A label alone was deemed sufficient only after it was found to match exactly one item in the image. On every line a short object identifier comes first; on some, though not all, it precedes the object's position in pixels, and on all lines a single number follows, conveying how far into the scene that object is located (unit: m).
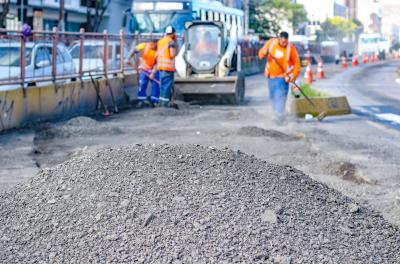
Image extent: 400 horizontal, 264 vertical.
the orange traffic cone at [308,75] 30.94
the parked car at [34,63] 14.64
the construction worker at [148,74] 19.64
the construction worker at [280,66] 15.70
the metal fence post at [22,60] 14.88
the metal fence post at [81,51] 17.84
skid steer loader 21.48
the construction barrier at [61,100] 14.17
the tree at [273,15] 73.50
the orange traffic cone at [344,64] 55.85
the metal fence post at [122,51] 20.73
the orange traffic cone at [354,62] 61.69
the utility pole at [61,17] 38.19
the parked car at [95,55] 17.98
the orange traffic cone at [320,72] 37.31
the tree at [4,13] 30.44
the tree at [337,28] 96.38
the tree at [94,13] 45.34
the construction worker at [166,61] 18.52
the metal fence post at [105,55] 19.53
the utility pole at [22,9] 37.34
